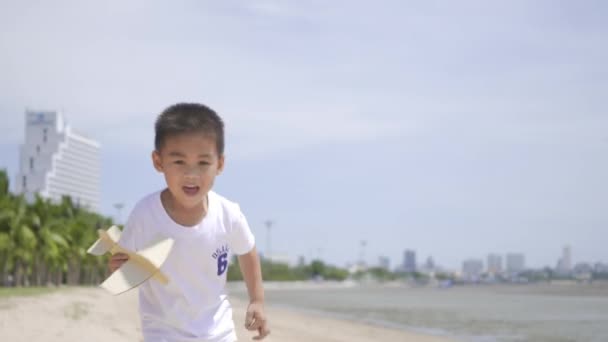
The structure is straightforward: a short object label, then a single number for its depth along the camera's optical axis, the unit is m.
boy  2.70
